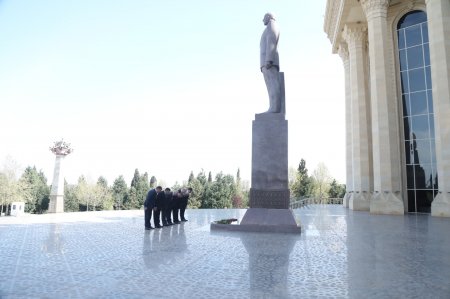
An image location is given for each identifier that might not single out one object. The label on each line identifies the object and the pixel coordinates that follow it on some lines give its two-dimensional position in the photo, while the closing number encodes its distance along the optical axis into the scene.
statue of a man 12.45
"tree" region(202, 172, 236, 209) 72.56
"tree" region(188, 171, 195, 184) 87.97
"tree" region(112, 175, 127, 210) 86.27
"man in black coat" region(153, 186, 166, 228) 12.25
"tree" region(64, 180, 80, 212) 75.69
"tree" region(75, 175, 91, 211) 76.88
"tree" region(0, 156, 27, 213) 49.56
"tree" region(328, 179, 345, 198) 64.46
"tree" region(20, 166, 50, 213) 63.84
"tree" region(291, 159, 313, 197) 59.88
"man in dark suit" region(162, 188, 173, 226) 13.21
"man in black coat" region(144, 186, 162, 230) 11.76
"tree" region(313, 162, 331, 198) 62.83
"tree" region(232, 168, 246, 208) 82.11
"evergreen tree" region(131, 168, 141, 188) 95.35
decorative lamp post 34.94
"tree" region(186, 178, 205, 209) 73.62
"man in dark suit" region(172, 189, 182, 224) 14.38
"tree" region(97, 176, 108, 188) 92.39
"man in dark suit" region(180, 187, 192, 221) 15.02
